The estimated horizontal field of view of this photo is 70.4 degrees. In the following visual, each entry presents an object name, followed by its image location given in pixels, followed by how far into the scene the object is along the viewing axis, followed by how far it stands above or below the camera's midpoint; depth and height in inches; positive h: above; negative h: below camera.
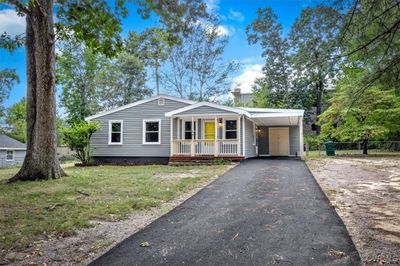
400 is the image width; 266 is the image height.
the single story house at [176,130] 595.2 +34.4
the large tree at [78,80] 1079.6 +253.0
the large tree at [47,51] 315.0 +116.3
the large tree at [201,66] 1108.5 +314.0
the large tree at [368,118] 694.5 +71.5
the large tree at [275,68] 1246.9 +345.9
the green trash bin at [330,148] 788.6 -7.6
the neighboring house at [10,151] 1155.3 -27.4
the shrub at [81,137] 611.2 +16.8
